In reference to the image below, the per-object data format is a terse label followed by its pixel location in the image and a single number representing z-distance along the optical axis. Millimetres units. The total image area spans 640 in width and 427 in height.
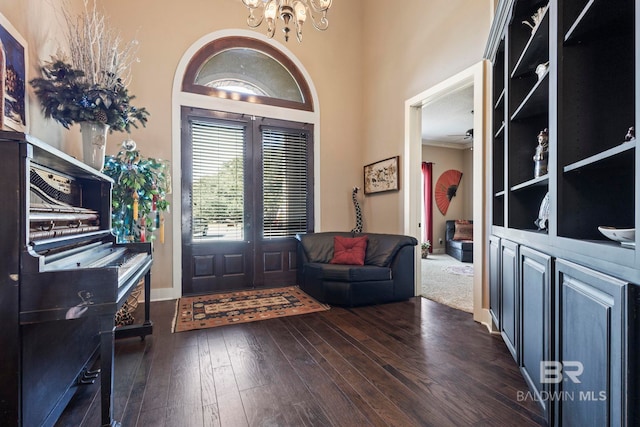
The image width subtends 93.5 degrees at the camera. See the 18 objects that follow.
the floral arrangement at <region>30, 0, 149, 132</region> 2053
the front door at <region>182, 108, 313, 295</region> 4066
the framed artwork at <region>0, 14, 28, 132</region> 1611
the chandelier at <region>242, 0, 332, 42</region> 2691
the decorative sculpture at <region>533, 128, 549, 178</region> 1798
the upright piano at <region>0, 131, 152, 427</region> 1149
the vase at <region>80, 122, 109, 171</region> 2266
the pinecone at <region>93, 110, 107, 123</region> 2207
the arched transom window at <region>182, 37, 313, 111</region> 4148
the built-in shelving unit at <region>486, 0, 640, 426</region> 920
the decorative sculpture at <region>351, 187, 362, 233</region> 4883
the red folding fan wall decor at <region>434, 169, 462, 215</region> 8141
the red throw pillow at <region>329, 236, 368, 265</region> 3837
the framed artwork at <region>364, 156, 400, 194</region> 4234
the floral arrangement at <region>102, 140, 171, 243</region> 2934
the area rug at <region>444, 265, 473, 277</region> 5383
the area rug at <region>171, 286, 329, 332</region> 3021
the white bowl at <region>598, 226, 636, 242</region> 942
